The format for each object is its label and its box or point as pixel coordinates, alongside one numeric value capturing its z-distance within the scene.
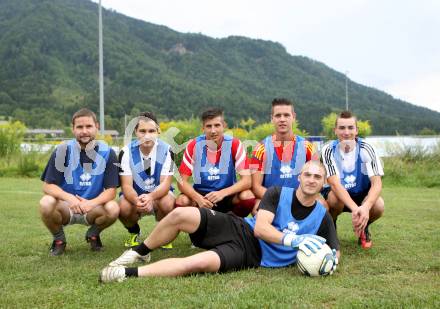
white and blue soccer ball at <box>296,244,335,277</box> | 4.54
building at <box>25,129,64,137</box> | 51.54
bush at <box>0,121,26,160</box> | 20.02
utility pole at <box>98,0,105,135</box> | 22.97
